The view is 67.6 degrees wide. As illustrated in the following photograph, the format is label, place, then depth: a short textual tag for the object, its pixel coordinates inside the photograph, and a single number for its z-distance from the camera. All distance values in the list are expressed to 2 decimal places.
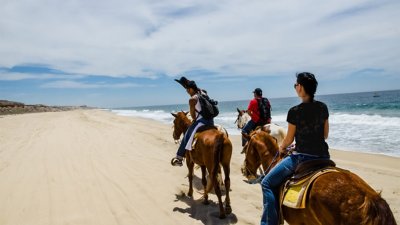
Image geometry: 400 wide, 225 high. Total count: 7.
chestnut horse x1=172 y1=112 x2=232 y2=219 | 6.12
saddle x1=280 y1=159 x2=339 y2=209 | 3.30
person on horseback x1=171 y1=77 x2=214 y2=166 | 6.86
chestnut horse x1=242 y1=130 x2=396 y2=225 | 2.76
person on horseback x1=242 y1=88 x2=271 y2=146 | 9.44
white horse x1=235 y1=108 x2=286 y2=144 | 8.54
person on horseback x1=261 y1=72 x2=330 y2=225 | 3.51
